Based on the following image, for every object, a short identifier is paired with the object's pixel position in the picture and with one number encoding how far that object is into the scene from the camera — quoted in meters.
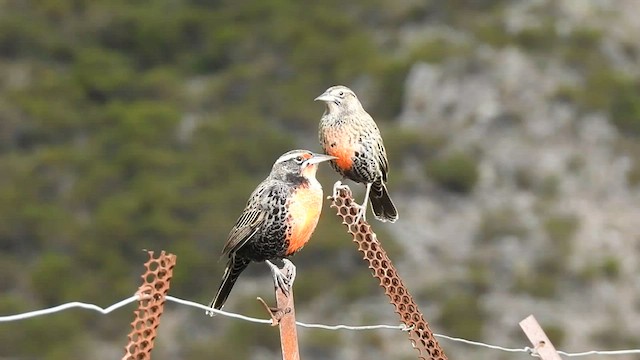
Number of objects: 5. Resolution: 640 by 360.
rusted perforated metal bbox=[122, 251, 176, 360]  7.35
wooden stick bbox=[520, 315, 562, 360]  8.96
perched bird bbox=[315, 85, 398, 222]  10.92
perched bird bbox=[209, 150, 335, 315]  9.25
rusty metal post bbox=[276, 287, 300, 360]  8.20
